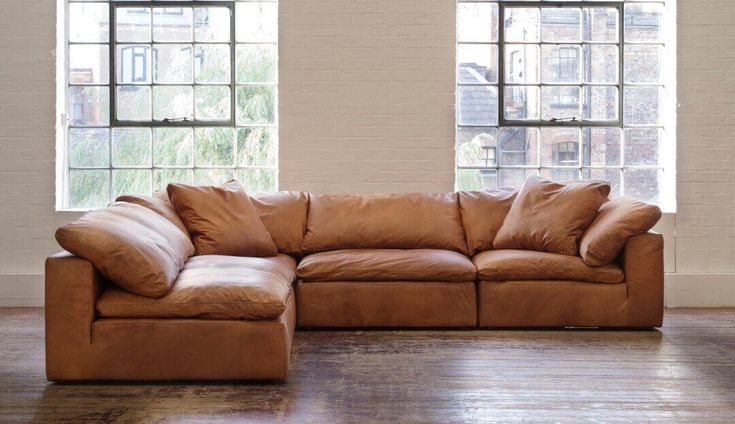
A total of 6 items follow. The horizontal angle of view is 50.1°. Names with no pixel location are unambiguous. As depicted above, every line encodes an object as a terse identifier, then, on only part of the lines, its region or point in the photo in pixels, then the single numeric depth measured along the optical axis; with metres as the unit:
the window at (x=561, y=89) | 6.66
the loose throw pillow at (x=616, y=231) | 5.14
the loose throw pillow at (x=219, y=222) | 5.30
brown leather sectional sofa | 3.88
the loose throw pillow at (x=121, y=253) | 3.87
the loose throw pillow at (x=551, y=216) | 5.44
